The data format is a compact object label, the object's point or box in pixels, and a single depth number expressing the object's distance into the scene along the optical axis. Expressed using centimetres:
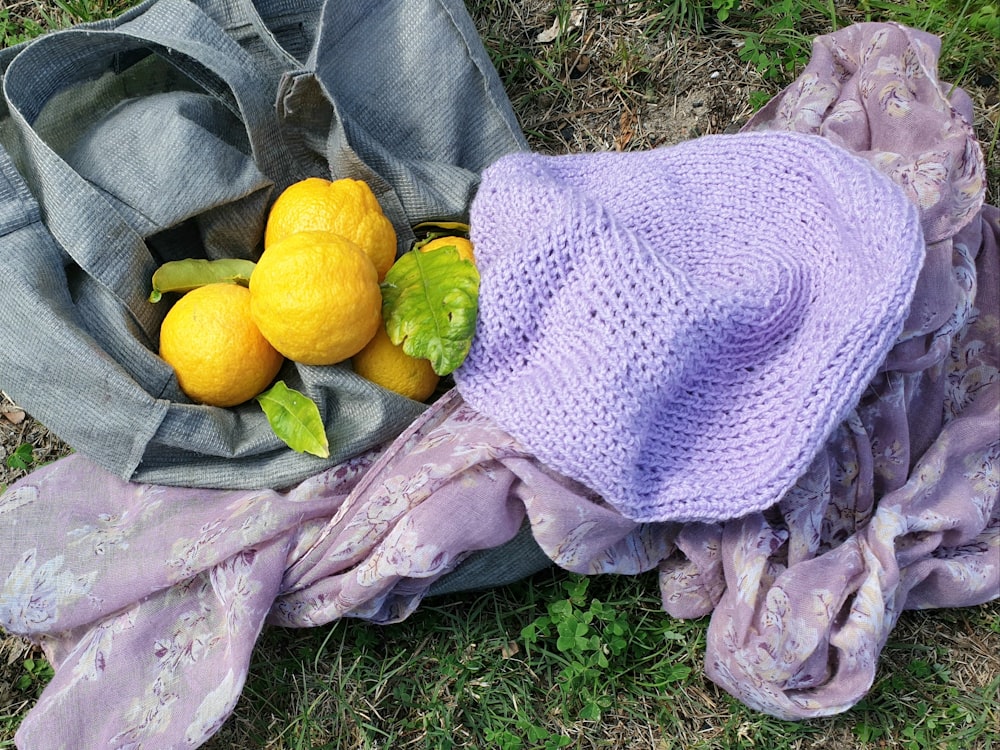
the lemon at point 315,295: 124
